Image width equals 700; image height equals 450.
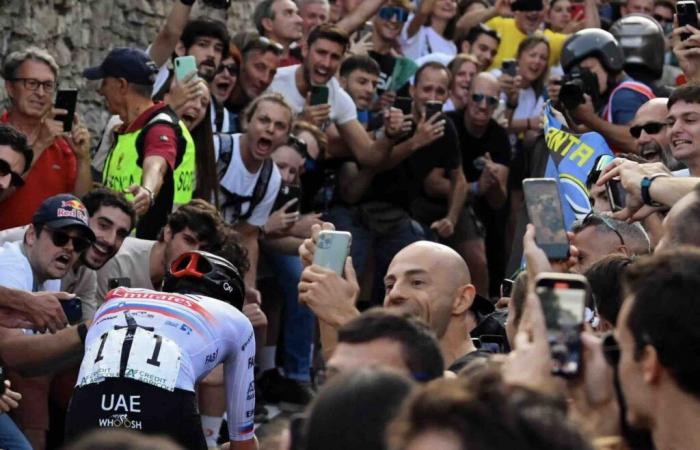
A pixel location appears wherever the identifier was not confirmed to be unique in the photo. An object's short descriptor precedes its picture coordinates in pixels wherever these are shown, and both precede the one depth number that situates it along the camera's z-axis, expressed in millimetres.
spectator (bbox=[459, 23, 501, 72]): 26000
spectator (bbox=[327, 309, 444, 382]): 7855
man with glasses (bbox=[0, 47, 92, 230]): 16234
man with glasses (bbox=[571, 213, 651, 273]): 13383
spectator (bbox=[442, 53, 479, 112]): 23719
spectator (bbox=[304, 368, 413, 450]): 6191
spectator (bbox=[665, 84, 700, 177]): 14078
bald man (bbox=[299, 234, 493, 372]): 11859
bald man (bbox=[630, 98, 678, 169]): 16219
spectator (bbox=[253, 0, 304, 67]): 22469
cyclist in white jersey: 11195
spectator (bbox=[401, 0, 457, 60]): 26250
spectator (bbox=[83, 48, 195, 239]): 16891
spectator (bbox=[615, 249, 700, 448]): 6656
